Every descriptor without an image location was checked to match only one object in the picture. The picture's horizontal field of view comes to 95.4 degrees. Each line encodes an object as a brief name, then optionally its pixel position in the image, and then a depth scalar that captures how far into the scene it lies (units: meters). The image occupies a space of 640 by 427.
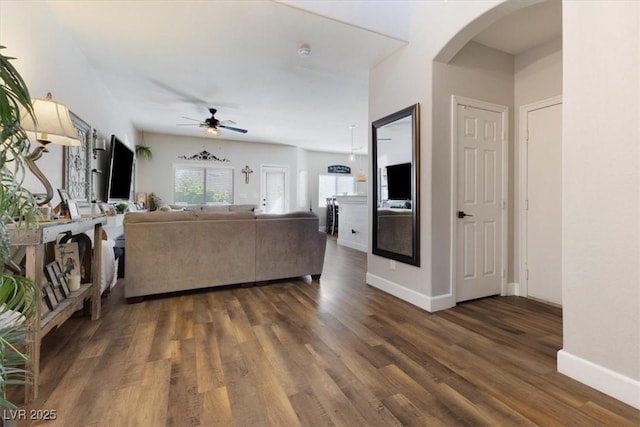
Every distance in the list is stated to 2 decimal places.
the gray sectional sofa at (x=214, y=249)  2.88
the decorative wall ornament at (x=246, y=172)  8.09
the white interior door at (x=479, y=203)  2.91
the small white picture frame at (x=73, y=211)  2.21
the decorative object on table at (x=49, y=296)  1.85
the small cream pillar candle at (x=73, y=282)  2.22
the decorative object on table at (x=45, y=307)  1.80
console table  1.44
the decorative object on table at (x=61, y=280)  2.07
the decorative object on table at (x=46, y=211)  1.94
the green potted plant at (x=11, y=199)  0.84
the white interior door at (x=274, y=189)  8.51
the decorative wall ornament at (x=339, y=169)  9.78
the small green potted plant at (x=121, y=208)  4.61
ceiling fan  5.13
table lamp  1.78
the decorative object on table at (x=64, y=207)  2.21
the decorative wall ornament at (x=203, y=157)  7.49
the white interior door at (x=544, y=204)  2.90
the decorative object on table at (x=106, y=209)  3.98
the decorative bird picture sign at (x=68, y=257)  2.26
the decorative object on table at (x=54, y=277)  1.98
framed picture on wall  2.97
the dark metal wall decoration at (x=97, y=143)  3.74
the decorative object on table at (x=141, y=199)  6.51
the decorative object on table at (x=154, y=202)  6.80
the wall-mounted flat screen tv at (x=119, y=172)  4.30
